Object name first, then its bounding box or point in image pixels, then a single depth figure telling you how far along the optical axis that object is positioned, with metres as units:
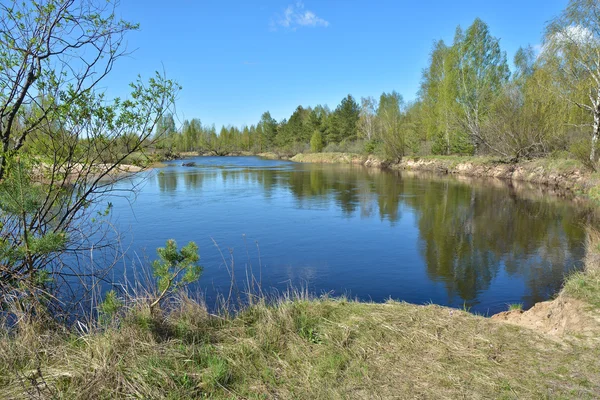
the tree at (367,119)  59.38
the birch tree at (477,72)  35.19
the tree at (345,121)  65.94
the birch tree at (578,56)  19.88
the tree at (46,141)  4.27
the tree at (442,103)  37.44
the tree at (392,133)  45.59
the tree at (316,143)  68.94
